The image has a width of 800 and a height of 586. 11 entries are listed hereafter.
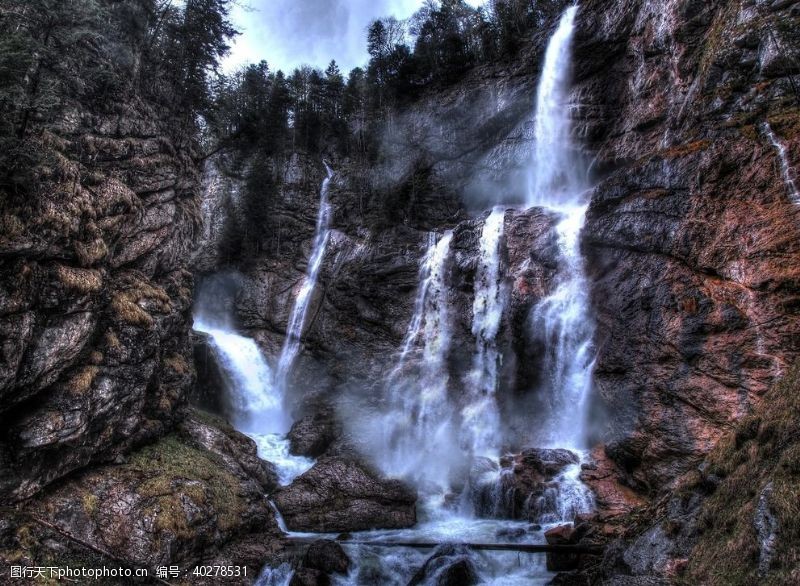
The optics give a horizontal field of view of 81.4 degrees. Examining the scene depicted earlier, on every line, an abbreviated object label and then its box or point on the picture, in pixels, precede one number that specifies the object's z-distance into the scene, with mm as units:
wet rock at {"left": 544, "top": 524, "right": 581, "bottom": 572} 11898
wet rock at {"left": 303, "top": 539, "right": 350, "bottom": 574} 12719
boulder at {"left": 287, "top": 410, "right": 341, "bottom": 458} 22469
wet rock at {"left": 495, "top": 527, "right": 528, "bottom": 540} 14211
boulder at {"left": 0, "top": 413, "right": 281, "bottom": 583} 10430
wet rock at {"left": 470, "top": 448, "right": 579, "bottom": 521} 15703
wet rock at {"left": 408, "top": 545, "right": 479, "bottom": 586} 11852
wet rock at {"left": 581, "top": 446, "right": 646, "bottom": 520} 14906
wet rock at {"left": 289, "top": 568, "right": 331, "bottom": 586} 12016
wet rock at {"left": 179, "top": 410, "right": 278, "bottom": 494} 16734
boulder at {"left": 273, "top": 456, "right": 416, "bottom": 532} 16234
